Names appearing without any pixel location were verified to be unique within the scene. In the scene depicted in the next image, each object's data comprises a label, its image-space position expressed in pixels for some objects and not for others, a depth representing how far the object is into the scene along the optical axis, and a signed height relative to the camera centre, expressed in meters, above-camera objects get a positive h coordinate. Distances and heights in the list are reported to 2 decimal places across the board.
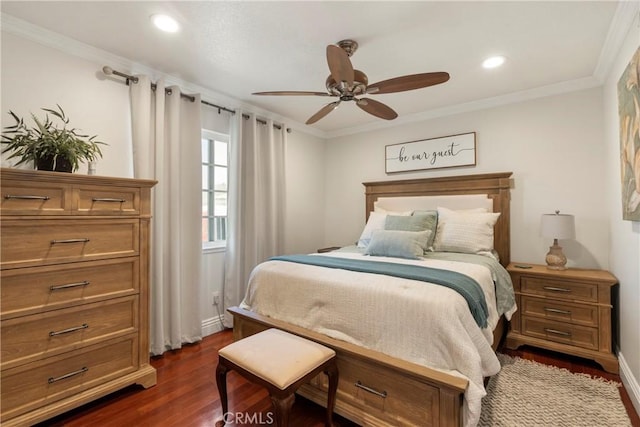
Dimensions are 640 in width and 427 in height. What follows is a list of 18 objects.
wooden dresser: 1.61 -0.45
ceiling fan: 1.77 +0.89
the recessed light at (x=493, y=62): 2.42 +1.28
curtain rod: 2.33 +1.15
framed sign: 3.42 +0.76
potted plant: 1.85 +0.45
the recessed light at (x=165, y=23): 1.91 +1.28
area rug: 1.73 -1.19
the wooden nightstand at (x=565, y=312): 2.33 -0.81
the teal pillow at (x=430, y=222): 2.97 -0.06
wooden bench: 1.42 -0.77
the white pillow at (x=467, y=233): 2.78 -0.17
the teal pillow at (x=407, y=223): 2.96 -0.07
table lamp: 2.59 -0.14
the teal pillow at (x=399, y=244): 2.57 -0.25
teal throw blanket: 1.67 -0.37
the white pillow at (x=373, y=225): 3.27 -0.10
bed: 1.44 -0.77
